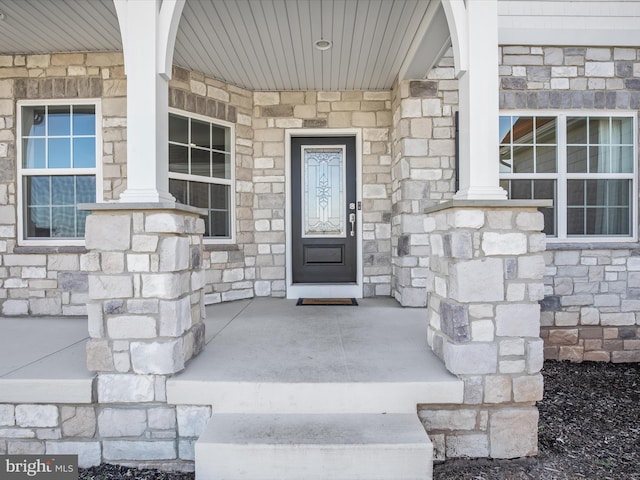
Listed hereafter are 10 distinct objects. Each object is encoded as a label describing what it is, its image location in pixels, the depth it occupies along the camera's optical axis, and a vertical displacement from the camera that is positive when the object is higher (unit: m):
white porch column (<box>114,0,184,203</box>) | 2.23 +0.88
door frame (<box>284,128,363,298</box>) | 4.47 +0.01
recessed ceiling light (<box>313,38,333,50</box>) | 3.40 +1.71
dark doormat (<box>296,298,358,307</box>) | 4.18 -0.70
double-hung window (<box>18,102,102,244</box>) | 3.81 +0.70
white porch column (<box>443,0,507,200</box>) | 2.30 +0.86
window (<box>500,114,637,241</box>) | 4.07 +0.73
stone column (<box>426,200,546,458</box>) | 2.15 -0.44
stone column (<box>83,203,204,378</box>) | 2.13 -0.30
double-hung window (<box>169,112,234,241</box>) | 3.98 +0.75
